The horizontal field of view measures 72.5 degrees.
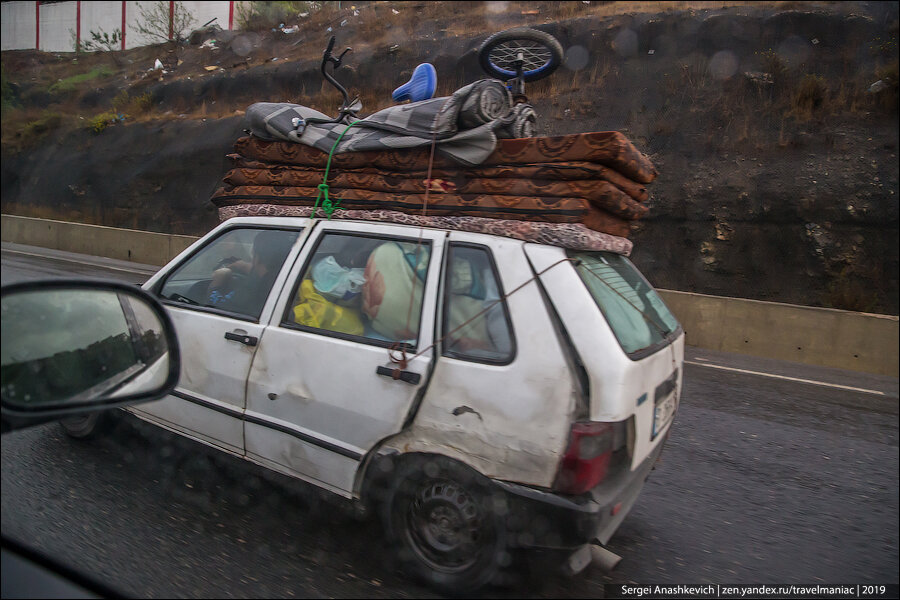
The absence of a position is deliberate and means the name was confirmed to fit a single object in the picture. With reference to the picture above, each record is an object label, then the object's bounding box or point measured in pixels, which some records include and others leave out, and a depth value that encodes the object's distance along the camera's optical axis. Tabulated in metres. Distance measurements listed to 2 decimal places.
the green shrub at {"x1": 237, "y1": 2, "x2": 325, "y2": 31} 30.70
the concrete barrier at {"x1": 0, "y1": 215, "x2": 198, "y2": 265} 16.94
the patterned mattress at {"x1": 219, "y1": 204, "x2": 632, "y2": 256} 2.72
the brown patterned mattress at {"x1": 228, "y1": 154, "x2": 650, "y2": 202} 2.81
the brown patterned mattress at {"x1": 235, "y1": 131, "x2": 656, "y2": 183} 2.80
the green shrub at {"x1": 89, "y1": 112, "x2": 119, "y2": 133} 27.44
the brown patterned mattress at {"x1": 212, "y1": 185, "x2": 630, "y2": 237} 2.78
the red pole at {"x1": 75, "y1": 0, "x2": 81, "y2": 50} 35.62
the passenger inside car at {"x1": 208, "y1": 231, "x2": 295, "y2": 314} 3.36
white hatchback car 2.48
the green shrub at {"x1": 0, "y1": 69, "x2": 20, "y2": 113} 33.50
